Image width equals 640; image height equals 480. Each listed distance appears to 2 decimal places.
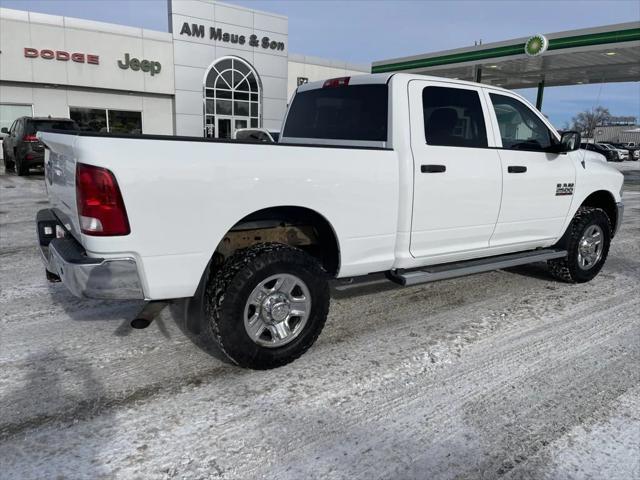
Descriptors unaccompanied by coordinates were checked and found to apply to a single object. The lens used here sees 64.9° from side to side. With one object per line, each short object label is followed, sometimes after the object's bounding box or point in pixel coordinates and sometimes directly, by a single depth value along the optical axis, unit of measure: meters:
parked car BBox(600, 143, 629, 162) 39.38
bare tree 84.05
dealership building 21.53
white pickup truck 2.82
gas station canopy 19.19
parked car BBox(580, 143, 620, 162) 38.11
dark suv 14.61
